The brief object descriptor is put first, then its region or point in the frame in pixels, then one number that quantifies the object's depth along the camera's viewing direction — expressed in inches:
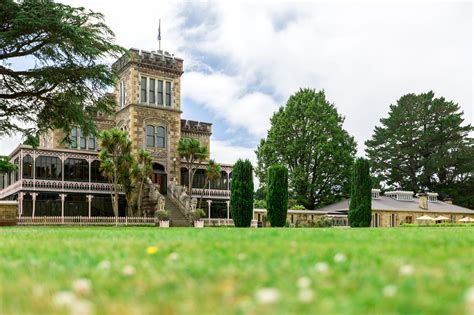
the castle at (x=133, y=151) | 1576.0
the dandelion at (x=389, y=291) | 109.9
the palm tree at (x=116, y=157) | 1499.5
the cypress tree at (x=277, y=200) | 1240.8
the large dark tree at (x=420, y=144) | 2514.8
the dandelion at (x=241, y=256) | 176.6
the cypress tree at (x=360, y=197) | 1405.0
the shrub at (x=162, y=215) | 1501.0
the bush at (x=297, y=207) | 1792.6
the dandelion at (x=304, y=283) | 119.4
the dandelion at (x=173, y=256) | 181.1
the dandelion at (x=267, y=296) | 100.6
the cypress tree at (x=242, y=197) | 1254.9
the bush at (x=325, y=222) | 1638.8
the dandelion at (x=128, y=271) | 148.6
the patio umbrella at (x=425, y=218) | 1909.9
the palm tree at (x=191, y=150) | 1680.6
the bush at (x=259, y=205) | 1985.7
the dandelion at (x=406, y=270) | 138.7
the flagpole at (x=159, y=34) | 1968.5
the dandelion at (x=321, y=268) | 142.9
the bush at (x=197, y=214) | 1593.3
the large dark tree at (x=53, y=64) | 829.8
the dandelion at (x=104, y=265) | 164.2
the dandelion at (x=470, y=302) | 95.7
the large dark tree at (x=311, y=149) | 1985.7
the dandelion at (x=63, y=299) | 106.0
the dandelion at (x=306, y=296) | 104.2
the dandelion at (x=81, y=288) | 121.3
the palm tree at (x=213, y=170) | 1654.8
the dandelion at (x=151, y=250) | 207.4
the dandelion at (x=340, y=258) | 170.2
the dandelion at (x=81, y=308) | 96.3
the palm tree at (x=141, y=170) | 1581.0
